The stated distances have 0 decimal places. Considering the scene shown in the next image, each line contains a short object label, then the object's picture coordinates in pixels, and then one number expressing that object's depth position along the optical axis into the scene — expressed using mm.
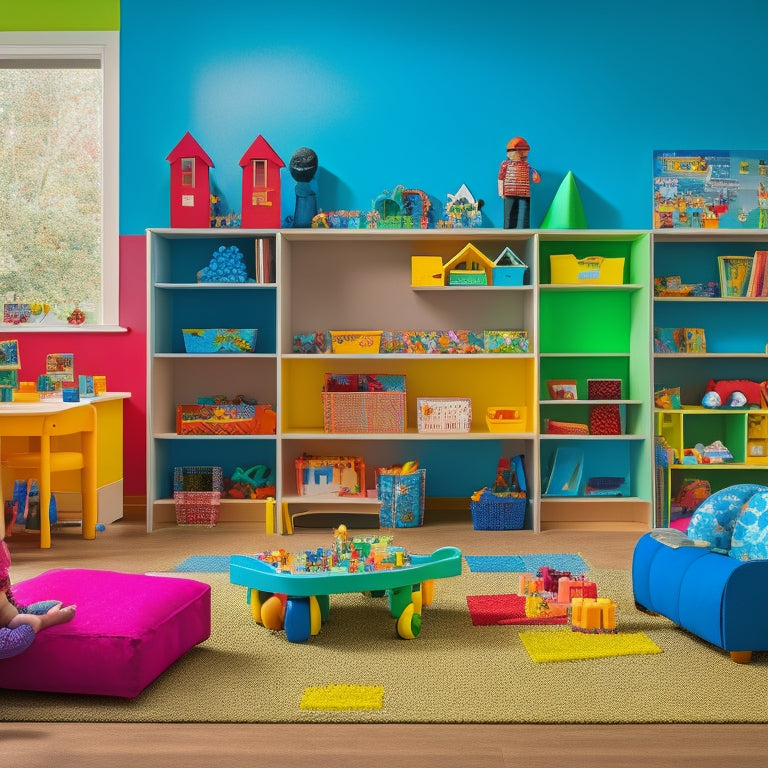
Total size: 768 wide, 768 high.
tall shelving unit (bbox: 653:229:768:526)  5883
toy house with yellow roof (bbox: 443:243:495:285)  5590
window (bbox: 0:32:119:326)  6062
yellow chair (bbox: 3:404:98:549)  4809
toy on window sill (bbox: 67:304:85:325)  5941
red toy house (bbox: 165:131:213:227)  5625
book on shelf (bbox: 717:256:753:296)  5793
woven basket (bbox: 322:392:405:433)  5594
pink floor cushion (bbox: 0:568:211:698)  2691
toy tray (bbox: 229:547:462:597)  3240
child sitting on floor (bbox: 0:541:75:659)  2658
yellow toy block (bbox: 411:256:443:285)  5637
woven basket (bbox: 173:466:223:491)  5805
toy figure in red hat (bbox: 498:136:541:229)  5648
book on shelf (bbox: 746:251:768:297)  5672
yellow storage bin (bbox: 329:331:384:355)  5637
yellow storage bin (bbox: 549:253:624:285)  5730
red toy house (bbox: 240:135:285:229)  5633
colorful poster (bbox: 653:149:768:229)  5867
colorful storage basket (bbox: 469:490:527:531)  5551
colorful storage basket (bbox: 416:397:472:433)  5641
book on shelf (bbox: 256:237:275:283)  5582
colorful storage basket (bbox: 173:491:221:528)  5695
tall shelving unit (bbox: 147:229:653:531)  5871
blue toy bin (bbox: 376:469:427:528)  5559
